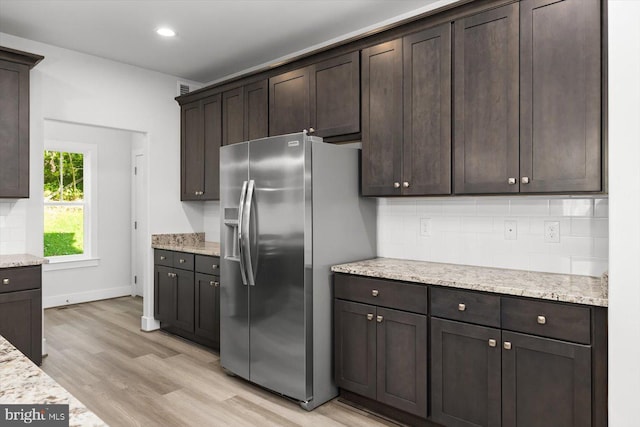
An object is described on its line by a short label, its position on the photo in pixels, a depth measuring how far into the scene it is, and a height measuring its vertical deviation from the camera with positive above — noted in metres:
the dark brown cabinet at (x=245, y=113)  3.87 +0.94
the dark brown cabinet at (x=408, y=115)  2.69 +0.65
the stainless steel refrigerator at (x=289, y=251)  2.82 -0.26
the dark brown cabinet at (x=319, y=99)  3.16 +0.91
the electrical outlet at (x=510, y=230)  2.75 -0.11
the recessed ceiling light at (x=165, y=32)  3.55 +1.52
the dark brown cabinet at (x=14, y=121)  3.45 +0.76
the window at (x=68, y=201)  5.73 +0.18
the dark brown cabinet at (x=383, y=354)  2.52 -0.88
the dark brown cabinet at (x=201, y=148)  4.38 +0.70
